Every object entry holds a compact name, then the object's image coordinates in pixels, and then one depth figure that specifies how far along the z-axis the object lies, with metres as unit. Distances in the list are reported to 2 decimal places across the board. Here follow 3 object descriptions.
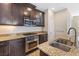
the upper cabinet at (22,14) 1.75
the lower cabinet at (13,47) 1.74
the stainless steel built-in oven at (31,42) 1.77
